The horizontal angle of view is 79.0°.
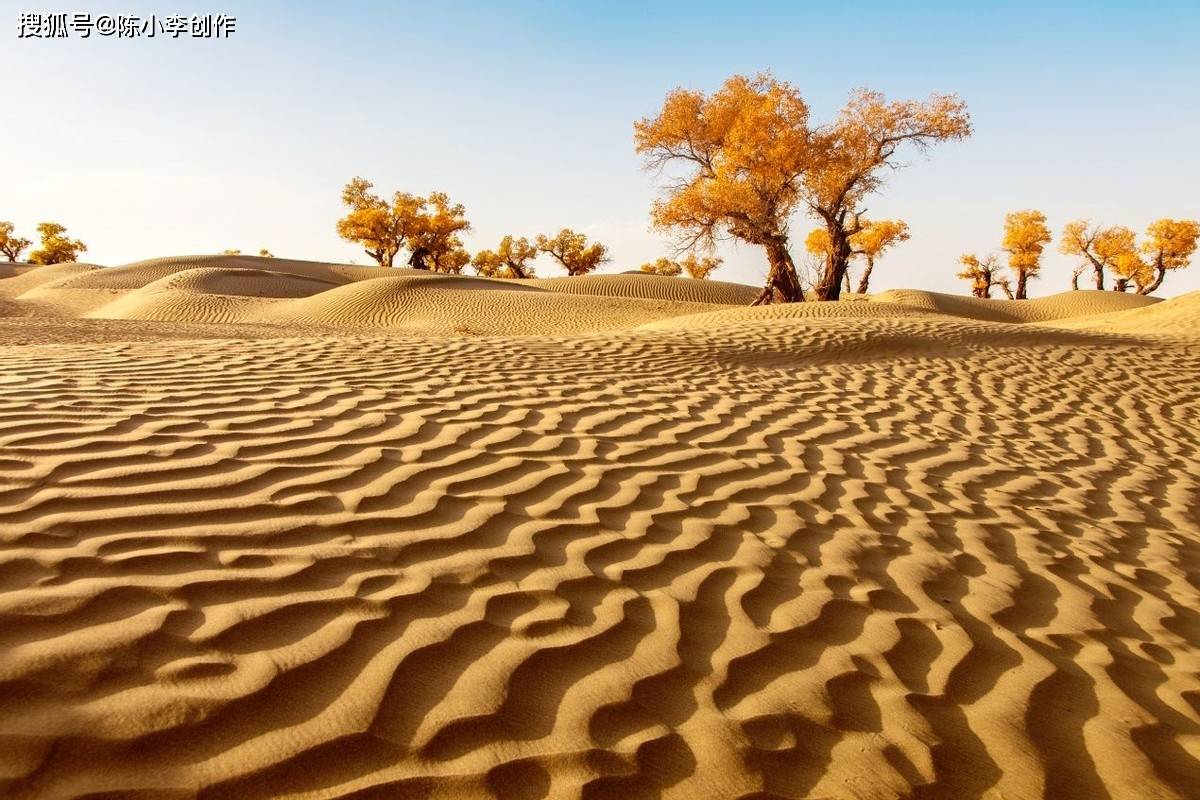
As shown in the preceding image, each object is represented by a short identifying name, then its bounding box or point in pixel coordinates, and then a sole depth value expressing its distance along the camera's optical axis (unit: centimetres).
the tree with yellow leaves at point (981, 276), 4250
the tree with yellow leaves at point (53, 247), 5403
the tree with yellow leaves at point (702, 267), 4744
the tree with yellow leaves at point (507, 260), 4872
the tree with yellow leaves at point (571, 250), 4803
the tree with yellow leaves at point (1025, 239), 3866
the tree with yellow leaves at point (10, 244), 5703
